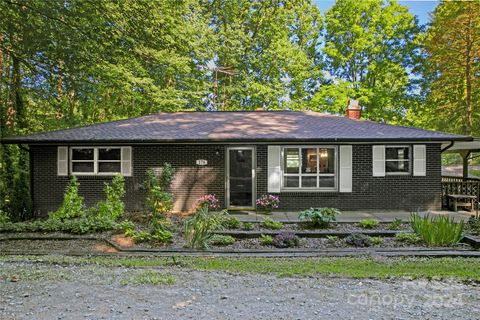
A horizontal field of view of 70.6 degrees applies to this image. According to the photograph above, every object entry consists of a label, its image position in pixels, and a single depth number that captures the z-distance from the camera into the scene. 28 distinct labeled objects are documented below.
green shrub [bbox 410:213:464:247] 7.03
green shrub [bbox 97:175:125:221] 9.23
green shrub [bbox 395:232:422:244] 7.32
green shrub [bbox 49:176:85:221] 9.28
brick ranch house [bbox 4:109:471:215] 11.00
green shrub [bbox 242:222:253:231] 8.32
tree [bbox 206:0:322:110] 22.84
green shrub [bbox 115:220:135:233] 8.20
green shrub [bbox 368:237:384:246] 7.25
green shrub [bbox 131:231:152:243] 7.54
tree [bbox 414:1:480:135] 18.94
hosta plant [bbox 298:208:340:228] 8.49
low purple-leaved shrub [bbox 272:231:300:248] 7.18
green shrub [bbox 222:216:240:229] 8.55
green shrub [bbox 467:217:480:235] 7.89
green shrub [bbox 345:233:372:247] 7.18
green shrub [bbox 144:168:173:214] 8.87
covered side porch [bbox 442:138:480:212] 11.15
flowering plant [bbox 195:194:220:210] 10.70
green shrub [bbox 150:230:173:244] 7.33
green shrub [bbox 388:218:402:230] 8.31
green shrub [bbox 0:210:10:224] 9.30
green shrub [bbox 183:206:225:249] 7.01
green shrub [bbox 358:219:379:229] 8.49
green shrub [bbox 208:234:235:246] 7.34
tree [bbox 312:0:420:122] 23.83
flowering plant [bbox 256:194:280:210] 10.87
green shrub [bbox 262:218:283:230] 8.43
